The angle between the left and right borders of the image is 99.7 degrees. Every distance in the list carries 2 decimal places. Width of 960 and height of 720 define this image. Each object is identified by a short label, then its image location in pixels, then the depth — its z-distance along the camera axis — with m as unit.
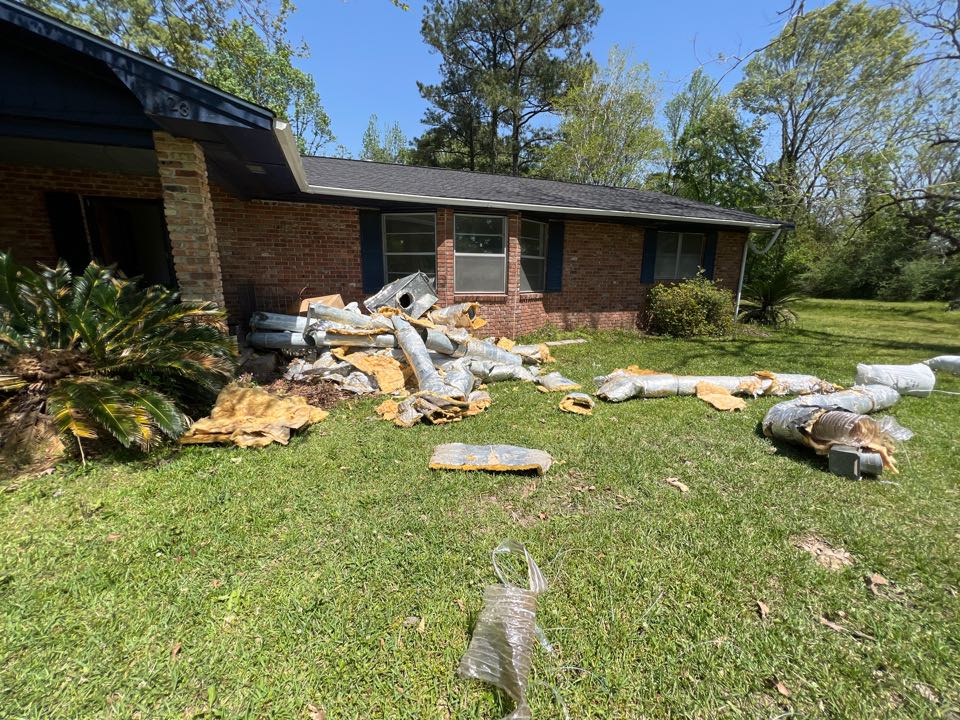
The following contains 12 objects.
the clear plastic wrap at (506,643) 1.65
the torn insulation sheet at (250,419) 3.66
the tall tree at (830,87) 10.80
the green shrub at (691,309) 9.98
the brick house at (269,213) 3.76
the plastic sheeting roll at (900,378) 5.25
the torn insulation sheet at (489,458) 3.35
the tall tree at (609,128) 19.48
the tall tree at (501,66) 21.23
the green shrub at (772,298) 11.65
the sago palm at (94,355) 3.13
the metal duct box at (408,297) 6.64
